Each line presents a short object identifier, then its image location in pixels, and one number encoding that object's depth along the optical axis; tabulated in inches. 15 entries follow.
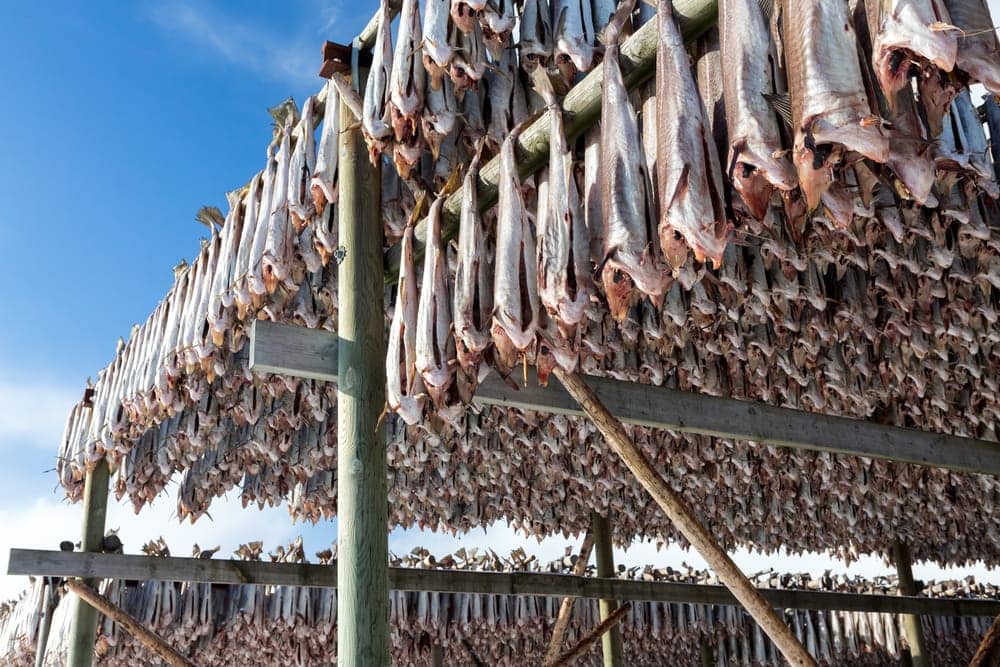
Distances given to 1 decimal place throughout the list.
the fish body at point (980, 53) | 70.3
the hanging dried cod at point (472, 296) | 117.1
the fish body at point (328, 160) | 164.2
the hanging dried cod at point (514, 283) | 110.3
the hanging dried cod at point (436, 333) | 121.7
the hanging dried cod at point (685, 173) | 88.9
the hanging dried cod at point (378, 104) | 139.9
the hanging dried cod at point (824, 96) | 74.0
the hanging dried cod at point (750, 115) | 81.7
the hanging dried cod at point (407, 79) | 134.0
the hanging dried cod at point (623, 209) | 96.9
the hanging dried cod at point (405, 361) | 127.1
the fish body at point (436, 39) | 129.0
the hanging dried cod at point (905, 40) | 68.1
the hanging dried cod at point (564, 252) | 102.5
